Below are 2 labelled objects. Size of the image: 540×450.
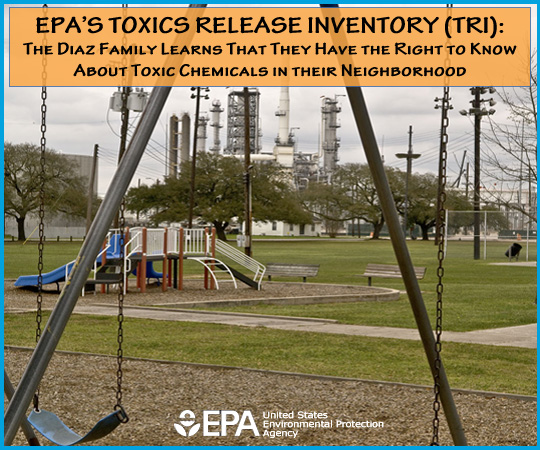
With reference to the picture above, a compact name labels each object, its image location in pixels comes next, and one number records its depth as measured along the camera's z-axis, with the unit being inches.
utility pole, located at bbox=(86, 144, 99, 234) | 1486.8
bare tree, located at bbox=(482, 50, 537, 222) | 681.0
